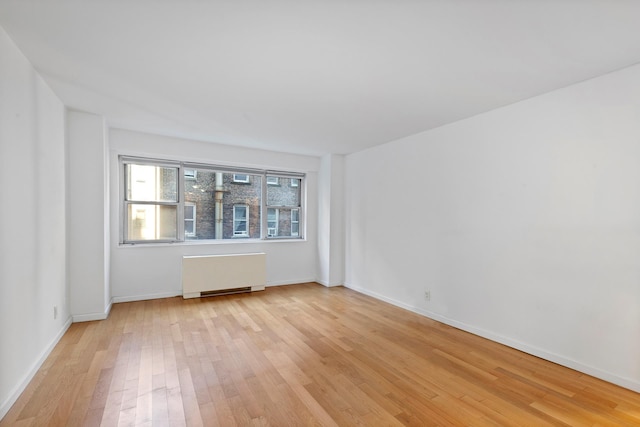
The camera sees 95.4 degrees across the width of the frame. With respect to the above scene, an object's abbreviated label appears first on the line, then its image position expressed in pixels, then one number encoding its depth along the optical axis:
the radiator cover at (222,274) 4.59
